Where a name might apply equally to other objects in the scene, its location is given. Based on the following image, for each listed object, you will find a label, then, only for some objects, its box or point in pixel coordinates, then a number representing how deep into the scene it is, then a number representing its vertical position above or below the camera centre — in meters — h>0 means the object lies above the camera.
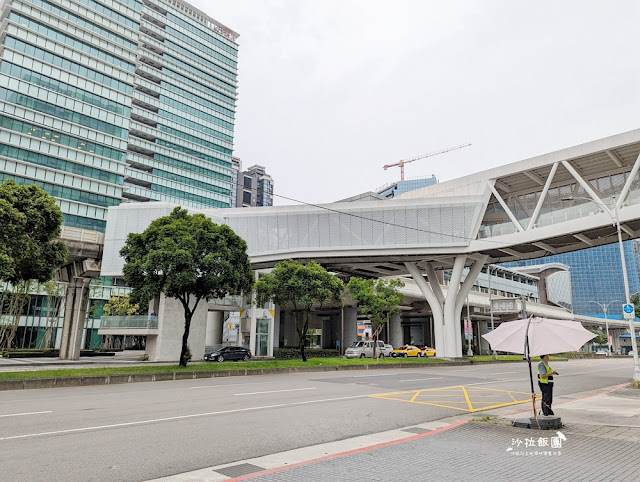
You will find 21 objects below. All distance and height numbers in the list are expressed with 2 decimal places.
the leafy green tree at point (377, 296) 37.16 +2.88
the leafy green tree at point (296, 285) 31.06 +3.06
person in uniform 8.93 -1.04
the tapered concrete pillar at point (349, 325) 60.22 +0.64
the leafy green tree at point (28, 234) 19.27 +4.29
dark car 35.09 -2.15
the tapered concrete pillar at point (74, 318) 33.78 +0.56
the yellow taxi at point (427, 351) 52.37 -2.43
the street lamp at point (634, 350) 18.86 -0.73
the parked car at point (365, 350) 44.25 -2.06
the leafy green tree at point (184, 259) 22.50 +3.57
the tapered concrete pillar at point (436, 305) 46.66 +2.82
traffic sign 19.47 +1.02
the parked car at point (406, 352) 50.25 -2.46
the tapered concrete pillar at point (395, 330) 63.41 +0.05
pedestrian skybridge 37.22 +9.98
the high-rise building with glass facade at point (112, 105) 67.38 +39.71
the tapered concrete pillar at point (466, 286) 46.69 +4.90
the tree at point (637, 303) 59.22 +4.62
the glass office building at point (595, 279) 165.88 +21.06
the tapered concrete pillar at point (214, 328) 47.78 -0.04
